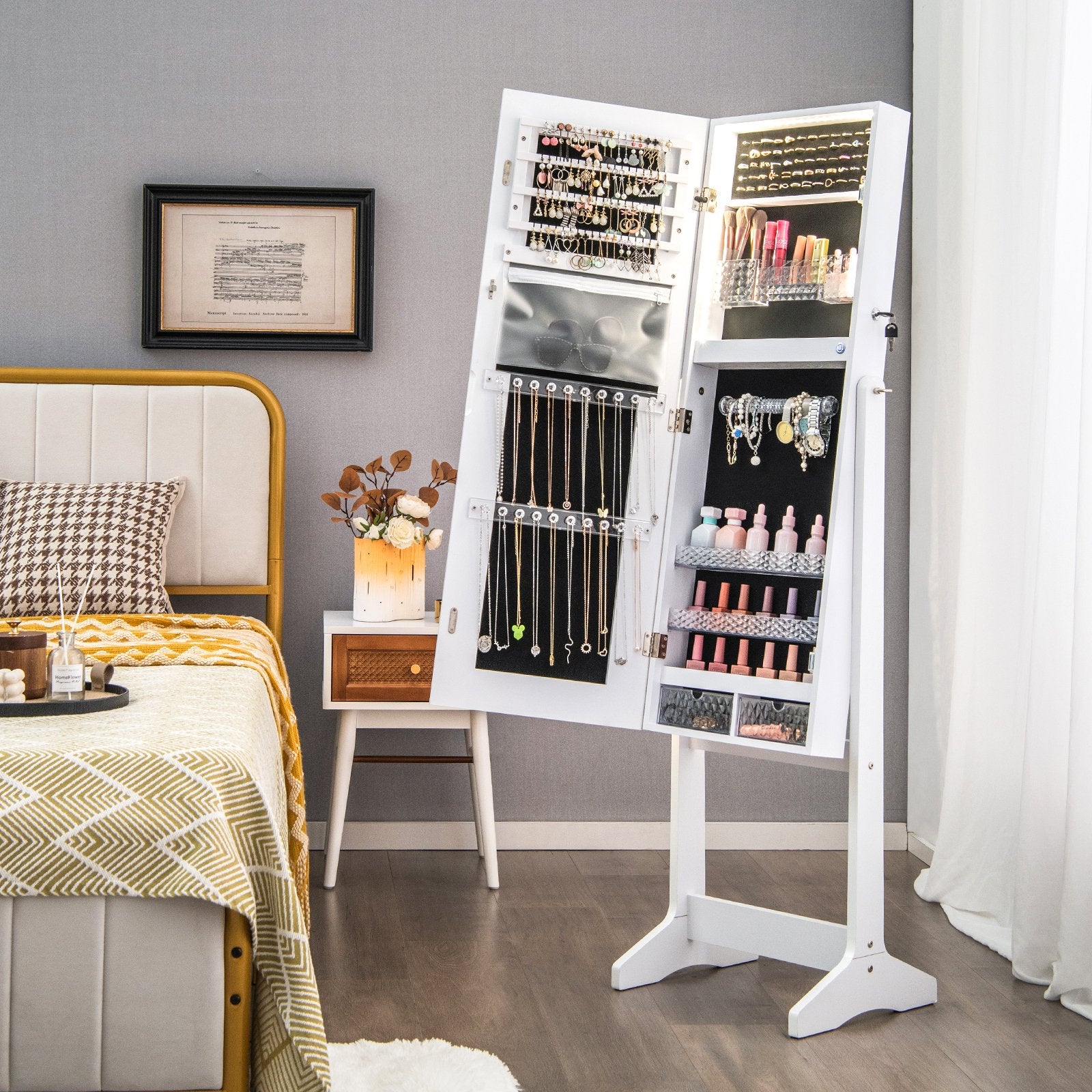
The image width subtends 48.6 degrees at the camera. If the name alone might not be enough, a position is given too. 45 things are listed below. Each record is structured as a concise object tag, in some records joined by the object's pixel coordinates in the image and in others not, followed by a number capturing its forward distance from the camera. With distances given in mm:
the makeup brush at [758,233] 2549
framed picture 3514
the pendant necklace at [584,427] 2559
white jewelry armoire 2504
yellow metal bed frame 3402
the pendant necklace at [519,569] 2545
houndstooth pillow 3020
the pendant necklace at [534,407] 2551
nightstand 3203
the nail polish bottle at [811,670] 2395
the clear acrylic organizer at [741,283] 2531
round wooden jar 2098
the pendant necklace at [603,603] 2531
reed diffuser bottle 2043
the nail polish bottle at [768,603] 2520
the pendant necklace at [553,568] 2537
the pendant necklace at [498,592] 2555
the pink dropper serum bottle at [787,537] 2502
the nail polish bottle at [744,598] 2543
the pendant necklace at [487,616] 2559
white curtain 2561
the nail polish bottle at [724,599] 2561
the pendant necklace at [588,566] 2549
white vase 3270
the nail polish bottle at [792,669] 2432
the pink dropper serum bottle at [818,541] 2457
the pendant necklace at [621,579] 2533
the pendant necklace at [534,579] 2537
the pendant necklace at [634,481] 2543
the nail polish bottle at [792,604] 2492
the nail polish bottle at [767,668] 2461
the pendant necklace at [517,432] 2553
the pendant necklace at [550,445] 2557
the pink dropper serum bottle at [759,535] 2531
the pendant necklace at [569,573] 2535
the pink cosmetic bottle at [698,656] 2555
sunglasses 2555
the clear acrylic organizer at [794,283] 2496
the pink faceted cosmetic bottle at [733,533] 2549
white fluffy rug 2035
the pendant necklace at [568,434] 2559
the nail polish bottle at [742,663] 2506
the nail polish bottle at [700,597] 2607
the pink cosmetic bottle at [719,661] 2531
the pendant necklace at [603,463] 2557
